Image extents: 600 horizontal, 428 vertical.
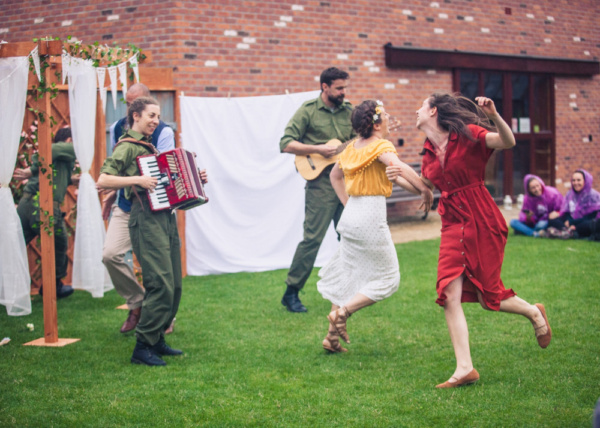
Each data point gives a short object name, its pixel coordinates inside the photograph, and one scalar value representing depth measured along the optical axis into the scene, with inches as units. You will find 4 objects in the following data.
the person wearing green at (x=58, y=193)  281.0
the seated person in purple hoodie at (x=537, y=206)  409.1
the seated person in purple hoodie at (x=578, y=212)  391.5
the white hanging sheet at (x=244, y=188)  340.8
